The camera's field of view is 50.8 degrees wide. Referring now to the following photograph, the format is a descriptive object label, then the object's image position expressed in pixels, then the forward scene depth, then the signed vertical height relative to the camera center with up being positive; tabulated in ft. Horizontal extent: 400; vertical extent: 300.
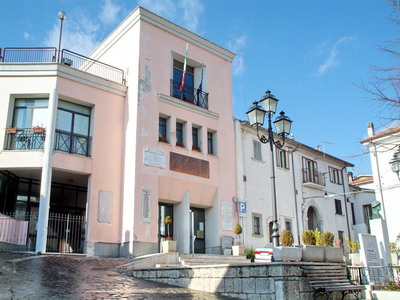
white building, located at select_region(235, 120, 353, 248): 73.26 +13.30
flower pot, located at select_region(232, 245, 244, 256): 61.31 +1.15
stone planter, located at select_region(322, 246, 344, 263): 40.16 +0.30
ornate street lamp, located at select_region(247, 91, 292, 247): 43.52 +14.41
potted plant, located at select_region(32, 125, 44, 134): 54.80 +16.47
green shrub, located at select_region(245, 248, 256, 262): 57.51 +0.40
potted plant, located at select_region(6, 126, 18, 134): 54.50 +16.34
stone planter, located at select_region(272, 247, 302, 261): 35.37 +0.31
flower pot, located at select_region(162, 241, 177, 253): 51.97 +1.54
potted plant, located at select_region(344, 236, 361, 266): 55.24 -0.26
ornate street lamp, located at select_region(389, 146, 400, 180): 51.89 +11.15
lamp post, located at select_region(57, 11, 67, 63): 67.05 +37.66
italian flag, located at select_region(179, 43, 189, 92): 67.21 +28.55
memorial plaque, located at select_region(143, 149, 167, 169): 58.85 +13.86
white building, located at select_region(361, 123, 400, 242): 80.79 +12.94
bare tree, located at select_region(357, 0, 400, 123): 30.80 +11.17
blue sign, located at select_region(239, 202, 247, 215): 68.64 +7.94
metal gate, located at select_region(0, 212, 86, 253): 55.62 +3.59
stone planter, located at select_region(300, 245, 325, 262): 38.55 +0.40
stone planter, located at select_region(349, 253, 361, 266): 55.26 -0.26
